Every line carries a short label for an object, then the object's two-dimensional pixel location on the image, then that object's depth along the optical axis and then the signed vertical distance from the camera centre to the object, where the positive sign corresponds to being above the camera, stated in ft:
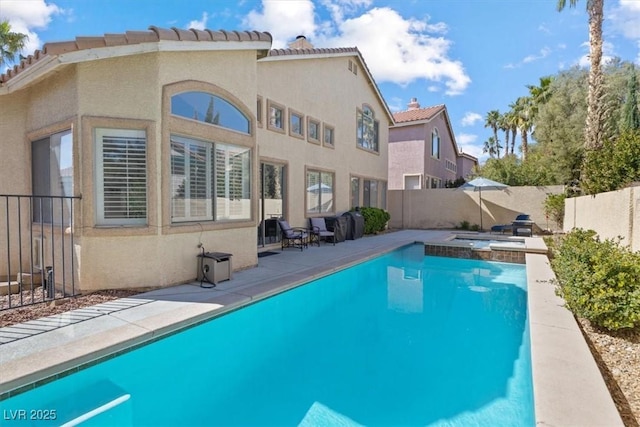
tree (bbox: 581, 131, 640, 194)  31.19 +3.94
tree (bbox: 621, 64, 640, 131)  72.38 +19.86
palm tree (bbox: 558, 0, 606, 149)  52.47 +19.39
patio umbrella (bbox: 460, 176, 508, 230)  63.00 +3.84
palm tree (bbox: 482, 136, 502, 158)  176.14 +30.60
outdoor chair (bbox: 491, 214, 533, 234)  57.64 -2.98
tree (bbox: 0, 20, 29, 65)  69.63 +32.56
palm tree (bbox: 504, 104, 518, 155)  133.80 +33.14
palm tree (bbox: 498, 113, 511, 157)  153.02 +35.14
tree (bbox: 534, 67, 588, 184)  69.31 +16.80
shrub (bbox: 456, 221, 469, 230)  70.13 -4.21
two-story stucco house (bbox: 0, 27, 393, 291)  21.74 +3.51
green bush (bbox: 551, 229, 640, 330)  16.47 -4.05
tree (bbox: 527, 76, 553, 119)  100.18 +33.93
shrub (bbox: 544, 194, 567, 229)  59.77 -0.27
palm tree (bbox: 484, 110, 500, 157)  163.14 +40.47
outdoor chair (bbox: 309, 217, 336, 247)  45.46 -3.66
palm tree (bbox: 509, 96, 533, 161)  118.63 +31.93
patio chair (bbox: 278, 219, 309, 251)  40.36 -3.88
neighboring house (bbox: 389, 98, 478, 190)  82.48 +14.01
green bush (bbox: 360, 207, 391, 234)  58.32 -2.64
